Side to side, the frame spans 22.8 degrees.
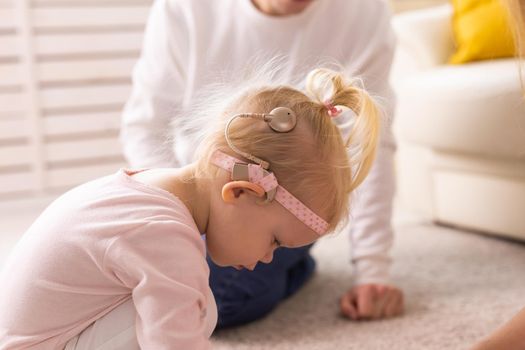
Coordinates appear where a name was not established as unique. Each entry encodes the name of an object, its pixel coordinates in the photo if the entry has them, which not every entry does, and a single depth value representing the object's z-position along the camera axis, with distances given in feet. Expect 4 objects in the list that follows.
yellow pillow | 6.53
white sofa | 5.80
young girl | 3.88
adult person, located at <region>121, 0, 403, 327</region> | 5.27
